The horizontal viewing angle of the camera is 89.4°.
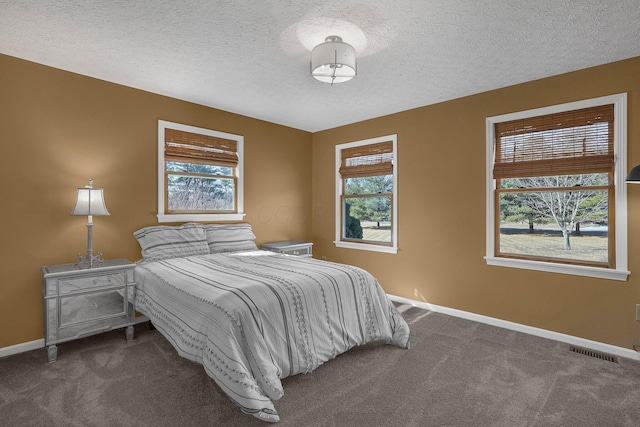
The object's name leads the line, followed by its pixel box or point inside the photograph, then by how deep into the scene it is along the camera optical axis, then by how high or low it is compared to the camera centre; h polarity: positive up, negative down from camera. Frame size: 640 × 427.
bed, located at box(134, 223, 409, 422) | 1.96 -0.73
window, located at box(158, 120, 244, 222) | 3.73 +0.47
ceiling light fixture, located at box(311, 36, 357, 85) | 2.33 +1.12
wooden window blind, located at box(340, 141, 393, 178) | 4.47 +0.77
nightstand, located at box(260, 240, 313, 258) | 4.42 -0.49
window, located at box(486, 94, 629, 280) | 2.86 +0.25
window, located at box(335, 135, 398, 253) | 4.46 +0.27
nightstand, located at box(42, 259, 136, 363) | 2.56 -0.76
